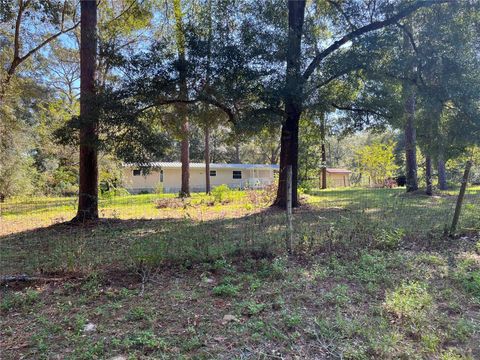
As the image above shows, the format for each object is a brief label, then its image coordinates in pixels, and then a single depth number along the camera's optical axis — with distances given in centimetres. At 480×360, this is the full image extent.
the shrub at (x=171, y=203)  1227
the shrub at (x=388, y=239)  479
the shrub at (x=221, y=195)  1324
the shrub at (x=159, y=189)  2037
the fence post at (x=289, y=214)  453
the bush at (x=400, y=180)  2774
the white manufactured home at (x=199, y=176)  2584
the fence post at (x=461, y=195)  487
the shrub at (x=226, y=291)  328
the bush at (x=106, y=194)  1078
